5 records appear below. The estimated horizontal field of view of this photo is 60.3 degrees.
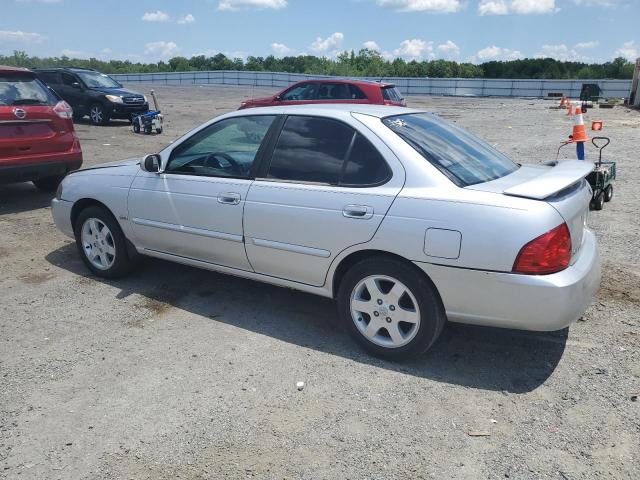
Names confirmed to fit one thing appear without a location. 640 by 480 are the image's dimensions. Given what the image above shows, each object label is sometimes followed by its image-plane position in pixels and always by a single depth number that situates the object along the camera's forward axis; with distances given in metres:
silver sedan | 3.24
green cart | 6.79
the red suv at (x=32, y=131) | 7.21
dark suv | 17.25
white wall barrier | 36.12
